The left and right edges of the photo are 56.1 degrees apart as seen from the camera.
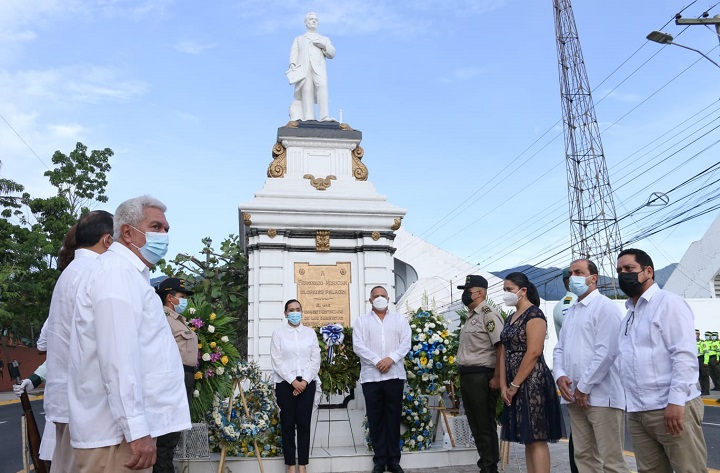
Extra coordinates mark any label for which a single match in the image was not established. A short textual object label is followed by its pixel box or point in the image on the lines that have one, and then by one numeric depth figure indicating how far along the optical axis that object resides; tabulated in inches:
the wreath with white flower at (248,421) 273.0
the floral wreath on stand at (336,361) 312.0
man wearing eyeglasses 163.3
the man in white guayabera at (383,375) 280.4
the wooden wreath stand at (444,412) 311.3
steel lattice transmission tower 1229.7
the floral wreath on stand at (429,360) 307.6
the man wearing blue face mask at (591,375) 195.0
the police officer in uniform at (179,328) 258.1
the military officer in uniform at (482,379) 260.1
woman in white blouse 273.9
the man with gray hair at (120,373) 116.2
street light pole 534.9
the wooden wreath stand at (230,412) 271.3
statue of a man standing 456.4
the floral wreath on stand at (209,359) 278.2
